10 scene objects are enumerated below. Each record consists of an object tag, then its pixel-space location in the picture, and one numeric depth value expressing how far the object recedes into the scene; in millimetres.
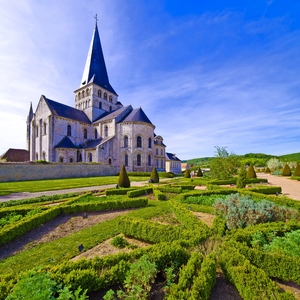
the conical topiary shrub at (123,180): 13547
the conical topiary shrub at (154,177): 17861
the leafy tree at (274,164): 39438
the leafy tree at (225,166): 18375
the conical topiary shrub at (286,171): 27489
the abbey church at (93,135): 31281
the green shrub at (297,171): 23338
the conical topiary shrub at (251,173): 21119
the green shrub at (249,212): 5164
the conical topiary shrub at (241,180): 12648
